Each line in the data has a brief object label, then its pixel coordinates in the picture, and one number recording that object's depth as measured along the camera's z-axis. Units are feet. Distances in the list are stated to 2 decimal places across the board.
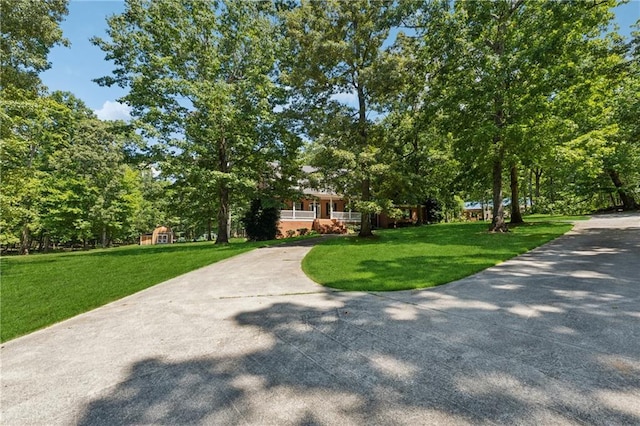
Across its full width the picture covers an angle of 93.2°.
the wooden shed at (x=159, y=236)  157.79
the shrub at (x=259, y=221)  66.64
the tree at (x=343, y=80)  43.32
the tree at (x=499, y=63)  38.04
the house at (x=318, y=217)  87.04
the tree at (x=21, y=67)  36.52
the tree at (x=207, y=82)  54.54
